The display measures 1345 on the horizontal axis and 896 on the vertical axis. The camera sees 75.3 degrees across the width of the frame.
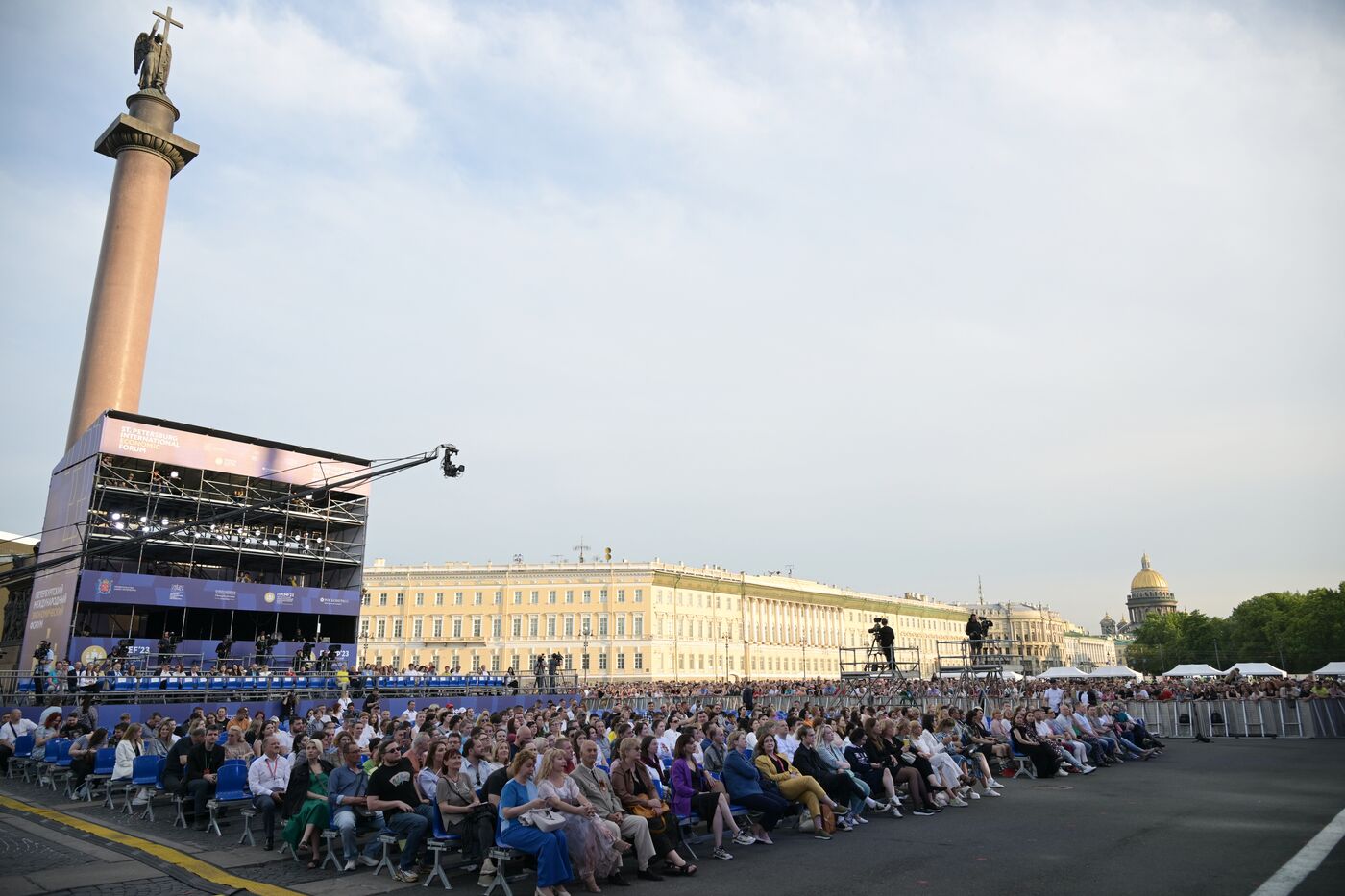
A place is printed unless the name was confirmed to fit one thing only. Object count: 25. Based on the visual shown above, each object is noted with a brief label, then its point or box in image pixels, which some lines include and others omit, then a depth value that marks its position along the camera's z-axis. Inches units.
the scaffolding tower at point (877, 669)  1228.5
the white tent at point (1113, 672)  1891.0
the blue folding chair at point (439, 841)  326.0
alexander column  1769.2
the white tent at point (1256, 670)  1784.0
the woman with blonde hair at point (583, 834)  314.5
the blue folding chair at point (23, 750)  607.3
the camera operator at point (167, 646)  1300.4
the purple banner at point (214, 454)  1363.2
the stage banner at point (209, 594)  1294.3
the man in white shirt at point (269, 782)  390.0
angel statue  2041.1
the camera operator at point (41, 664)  945.1
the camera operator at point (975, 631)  1184.8
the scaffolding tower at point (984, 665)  1308.6
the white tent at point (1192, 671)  1736.0
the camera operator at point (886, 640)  1263.5
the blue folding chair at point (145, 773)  470.0
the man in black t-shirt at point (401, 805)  338.3
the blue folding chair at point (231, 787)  412.5
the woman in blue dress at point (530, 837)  300.8
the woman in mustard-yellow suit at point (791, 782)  415.8
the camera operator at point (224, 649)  1370.6
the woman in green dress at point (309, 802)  358.3
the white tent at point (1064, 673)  1807.3
